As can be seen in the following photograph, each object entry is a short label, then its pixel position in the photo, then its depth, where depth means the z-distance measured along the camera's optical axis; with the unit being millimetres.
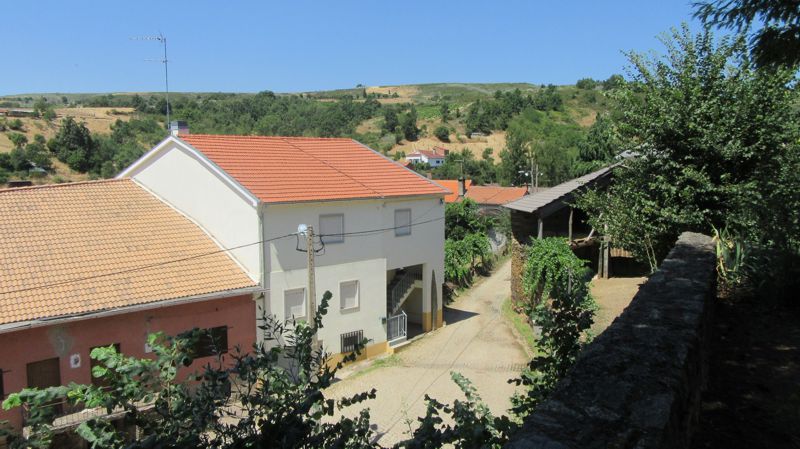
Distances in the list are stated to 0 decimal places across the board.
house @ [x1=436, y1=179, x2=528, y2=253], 43612
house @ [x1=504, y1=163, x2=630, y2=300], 17859
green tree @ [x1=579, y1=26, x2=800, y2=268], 9953
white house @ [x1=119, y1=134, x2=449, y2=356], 16672
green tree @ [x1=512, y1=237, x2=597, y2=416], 4188
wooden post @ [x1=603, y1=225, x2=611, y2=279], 17719
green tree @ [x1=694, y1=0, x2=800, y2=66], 6430
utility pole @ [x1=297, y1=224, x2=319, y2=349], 15193
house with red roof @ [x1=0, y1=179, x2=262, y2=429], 12469
